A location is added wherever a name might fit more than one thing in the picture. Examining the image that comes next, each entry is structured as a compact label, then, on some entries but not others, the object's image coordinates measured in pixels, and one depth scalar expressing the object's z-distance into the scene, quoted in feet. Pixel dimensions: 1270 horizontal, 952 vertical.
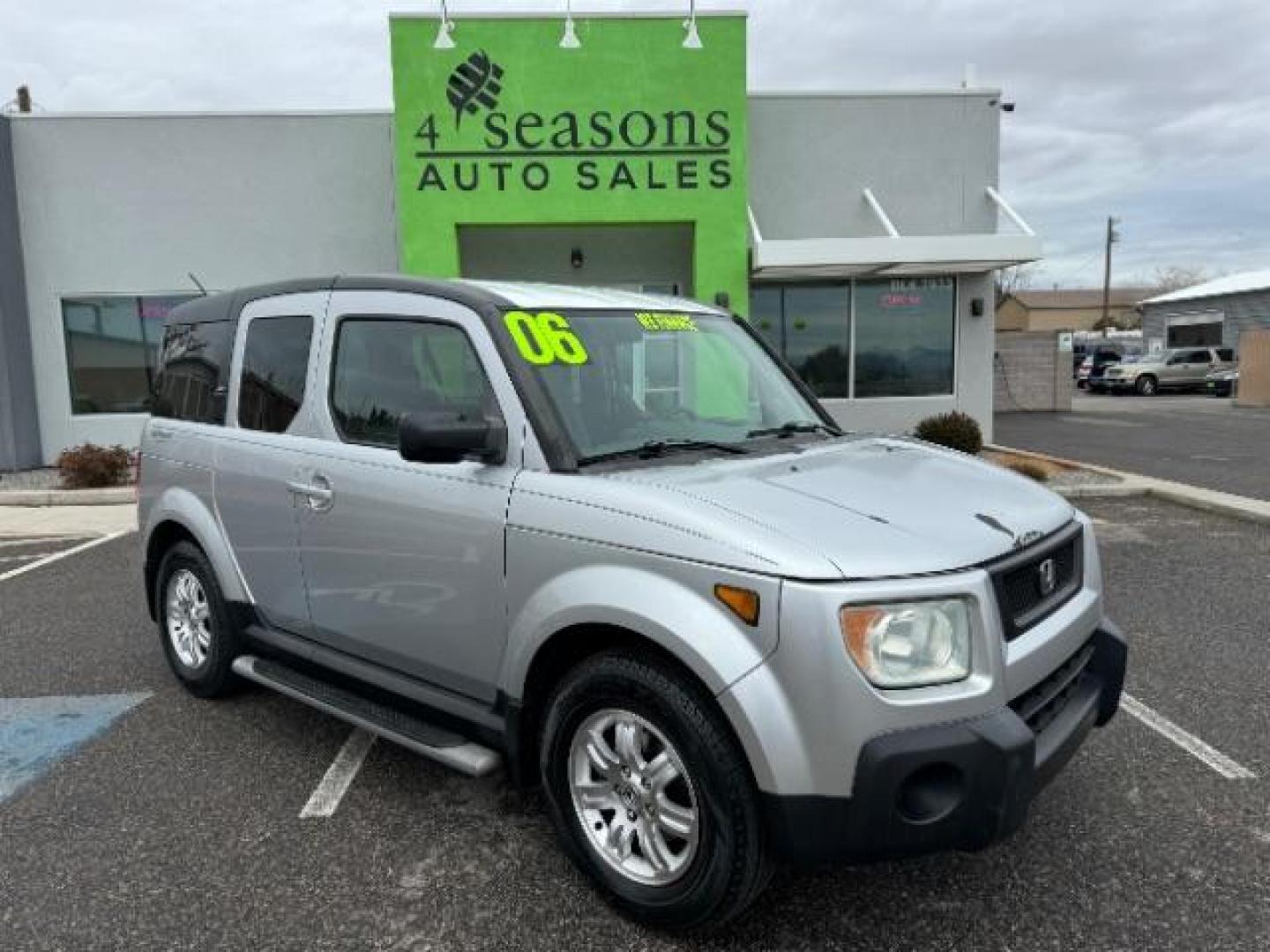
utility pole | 229.86
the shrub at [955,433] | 38.86
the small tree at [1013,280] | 245.04
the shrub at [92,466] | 39.01
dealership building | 41.24
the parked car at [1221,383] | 110.93
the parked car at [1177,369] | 113.50
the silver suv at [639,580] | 7.72
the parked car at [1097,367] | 121.49
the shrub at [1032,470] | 35.73
